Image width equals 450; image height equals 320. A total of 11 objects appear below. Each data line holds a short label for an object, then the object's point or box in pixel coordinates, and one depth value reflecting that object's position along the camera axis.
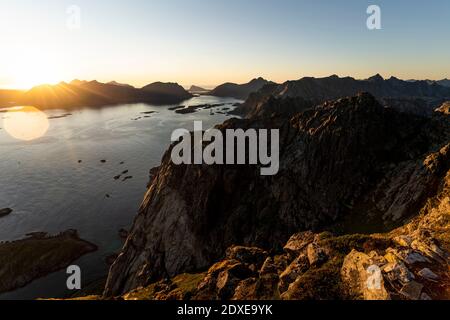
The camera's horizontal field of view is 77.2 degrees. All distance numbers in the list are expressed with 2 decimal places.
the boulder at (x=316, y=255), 23.06
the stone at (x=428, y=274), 16.46
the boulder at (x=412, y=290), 15.67
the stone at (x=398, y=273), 16.66
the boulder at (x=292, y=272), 22.11
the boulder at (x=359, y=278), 16.69
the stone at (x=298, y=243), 29.94
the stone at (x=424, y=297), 15.32
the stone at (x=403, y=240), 20.84
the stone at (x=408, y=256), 17.92
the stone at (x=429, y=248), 18.10
